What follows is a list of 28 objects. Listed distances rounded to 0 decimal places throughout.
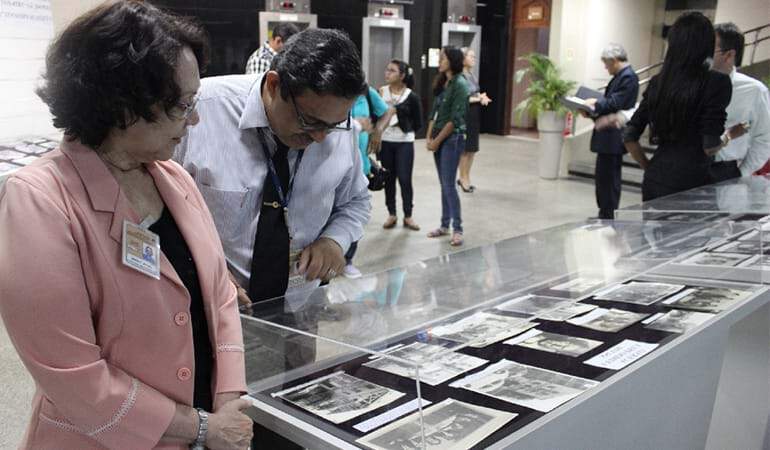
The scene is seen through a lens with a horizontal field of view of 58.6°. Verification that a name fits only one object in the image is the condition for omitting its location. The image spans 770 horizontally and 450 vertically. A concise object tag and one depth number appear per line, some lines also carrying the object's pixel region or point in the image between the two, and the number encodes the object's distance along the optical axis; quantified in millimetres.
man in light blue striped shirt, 1631
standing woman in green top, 6012
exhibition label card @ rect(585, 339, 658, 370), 1685
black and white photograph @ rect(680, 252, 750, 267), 2498
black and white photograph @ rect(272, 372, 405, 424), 1437
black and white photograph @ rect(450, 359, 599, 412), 1490
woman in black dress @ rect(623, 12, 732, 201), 3369
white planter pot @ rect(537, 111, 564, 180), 9250
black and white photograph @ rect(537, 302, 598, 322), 2070
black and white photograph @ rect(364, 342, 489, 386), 1507
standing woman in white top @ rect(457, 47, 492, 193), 7746
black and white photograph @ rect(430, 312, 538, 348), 1887
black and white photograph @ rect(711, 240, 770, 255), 2545
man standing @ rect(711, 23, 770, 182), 3814
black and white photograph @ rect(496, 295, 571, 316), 2146
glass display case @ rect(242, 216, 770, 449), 1410
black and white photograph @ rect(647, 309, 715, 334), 1939
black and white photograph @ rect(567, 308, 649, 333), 1979
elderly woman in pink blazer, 1024
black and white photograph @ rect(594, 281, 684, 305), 2244
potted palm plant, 9242
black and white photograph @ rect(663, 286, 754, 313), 2133
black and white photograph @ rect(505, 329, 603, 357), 1793
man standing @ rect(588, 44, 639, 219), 6105
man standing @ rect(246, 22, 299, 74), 5113
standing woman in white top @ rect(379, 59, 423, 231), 6285
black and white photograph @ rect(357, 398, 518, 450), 1303
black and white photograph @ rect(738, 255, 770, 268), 2392
